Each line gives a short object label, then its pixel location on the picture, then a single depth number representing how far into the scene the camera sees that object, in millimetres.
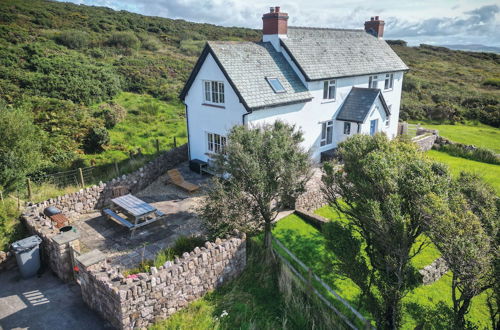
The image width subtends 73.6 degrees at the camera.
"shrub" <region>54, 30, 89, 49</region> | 49969
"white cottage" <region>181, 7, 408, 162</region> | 19391
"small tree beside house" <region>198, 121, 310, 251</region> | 12250
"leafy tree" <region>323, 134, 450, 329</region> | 8562
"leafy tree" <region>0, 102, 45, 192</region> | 16016
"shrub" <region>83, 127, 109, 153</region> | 25281
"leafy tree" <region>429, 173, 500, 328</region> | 7305
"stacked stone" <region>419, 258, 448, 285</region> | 13156
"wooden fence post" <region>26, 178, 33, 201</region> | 16609
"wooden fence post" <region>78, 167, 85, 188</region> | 18297
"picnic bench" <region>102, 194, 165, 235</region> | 14488
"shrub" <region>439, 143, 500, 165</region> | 28031
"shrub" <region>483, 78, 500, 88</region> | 63031
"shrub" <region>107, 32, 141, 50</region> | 58281
